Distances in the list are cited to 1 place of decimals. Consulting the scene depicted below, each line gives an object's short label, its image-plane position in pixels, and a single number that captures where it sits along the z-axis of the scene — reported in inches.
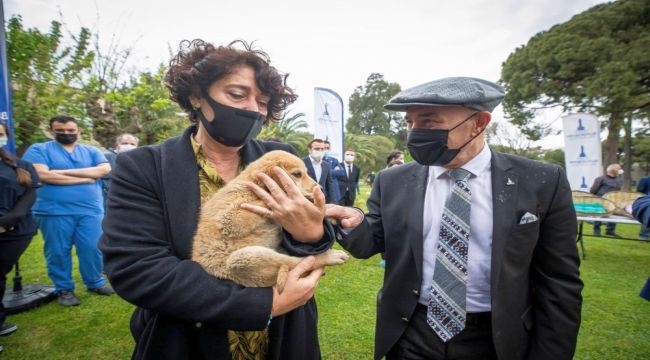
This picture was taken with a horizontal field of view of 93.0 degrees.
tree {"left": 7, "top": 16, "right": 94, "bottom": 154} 360.5
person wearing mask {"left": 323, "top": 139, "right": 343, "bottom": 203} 386.8
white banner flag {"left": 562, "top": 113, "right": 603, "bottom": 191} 446.6
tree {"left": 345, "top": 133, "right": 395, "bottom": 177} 1847.9
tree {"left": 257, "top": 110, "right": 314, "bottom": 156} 1268.7
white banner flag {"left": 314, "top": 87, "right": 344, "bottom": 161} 398.0
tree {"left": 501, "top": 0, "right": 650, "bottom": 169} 855.7
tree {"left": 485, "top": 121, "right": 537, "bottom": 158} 1289.2
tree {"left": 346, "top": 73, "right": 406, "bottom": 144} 2731.3
